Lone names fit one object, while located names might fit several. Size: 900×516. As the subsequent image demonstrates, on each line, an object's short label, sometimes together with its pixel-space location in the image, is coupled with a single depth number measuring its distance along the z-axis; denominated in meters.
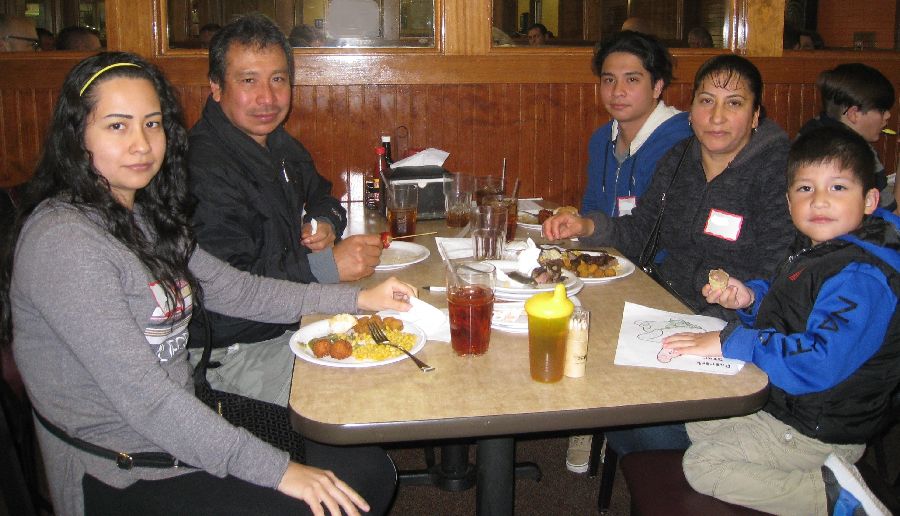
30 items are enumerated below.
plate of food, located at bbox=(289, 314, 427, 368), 1.51
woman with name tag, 2.30
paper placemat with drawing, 1.48
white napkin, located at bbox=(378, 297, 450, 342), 1.68
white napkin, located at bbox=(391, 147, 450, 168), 3.29
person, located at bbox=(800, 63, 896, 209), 3.48
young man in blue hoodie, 3.00
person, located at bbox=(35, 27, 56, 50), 5.12
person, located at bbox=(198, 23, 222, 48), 3.87
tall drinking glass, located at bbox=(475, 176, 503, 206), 2.95
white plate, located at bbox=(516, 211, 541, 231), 2.87
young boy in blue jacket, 1.47
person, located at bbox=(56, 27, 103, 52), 3.99
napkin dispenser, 3.05
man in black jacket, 2.16
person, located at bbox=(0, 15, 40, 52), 3.95
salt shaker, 1.41
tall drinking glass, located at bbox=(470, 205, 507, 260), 2.20
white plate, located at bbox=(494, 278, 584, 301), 1.90
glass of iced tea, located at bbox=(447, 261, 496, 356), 1.51
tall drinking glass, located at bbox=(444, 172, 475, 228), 2.90
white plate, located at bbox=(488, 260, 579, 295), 1.88
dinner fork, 1.51
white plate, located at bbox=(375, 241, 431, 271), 2.25
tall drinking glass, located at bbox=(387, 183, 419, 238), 2.70
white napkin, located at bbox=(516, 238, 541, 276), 2.01
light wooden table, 1.27
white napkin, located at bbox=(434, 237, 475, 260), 2.37
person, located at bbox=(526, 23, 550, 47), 4.77
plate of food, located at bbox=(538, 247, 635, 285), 2.10
